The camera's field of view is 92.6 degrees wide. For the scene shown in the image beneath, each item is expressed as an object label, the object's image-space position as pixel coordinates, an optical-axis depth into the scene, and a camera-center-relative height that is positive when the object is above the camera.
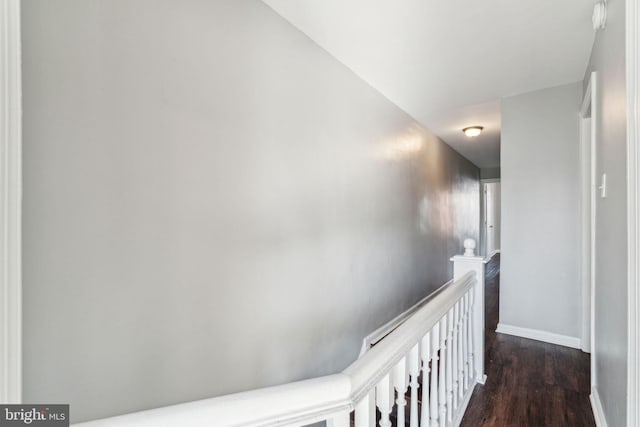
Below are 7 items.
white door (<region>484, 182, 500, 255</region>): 8.45 -0.07
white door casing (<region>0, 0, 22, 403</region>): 0.55 +0.02
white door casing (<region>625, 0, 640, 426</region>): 1.03 +0.02
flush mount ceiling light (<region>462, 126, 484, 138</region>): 4.04 +1.11
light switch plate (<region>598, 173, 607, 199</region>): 1.56 +0.14
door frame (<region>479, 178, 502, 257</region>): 7.43 -0.09
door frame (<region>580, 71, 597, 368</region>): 2.53 -0.07
